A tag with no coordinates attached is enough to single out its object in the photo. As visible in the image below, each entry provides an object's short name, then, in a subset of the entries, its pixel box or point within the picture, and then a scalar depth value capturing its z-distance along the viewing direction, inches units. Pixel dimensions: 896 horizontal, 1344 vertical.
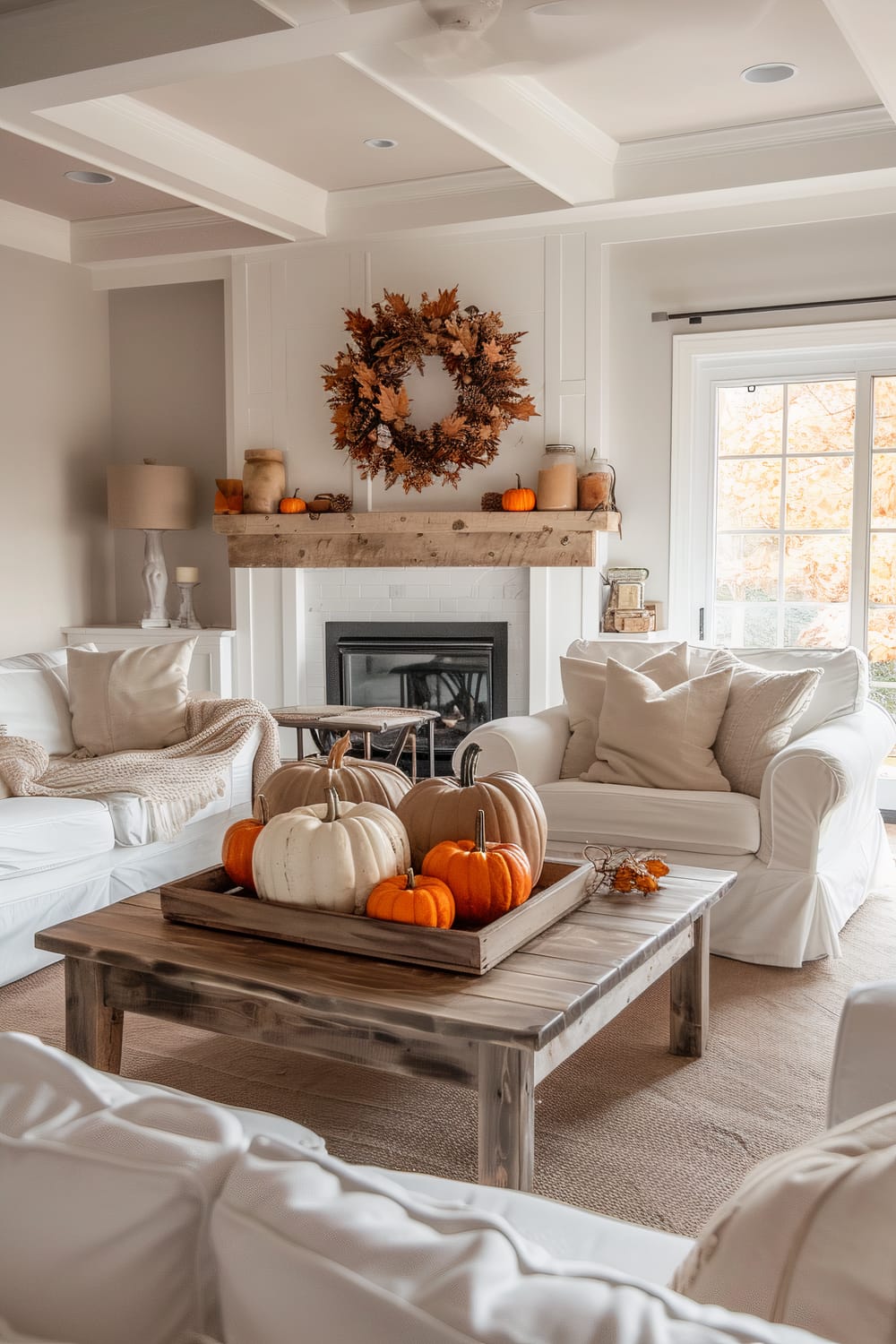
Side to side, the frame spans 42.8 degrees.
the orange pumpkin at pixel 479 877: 80.1
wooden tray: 74.7
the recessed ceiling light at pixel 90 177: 209.0
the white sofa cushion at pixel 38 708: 156.1
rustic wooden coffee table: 67.9
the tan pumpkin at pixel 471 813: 87.0
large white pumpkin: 79.4
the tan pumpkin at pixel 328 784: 92.9
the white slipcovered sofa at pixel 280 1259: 19.1
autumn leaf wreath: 211.3
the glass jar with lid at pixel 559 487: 209.0
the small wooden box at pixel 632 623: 210.8
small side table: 171.0
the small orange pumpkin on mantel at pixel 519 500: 211.9
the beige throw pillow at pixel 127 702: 159.3
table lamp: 240.2
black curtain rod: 193.6
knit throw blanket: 137.0
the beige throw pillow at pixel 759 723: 138.1
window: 201.5
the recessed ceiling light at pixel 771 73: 161.5
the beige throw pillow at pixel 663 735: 139.2
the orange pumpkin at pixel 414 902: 77.0
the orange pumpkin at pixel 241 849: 86.8
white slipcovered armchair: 126.3
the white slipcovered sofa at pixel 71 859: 120.5
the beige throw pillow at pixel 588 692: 150.6
